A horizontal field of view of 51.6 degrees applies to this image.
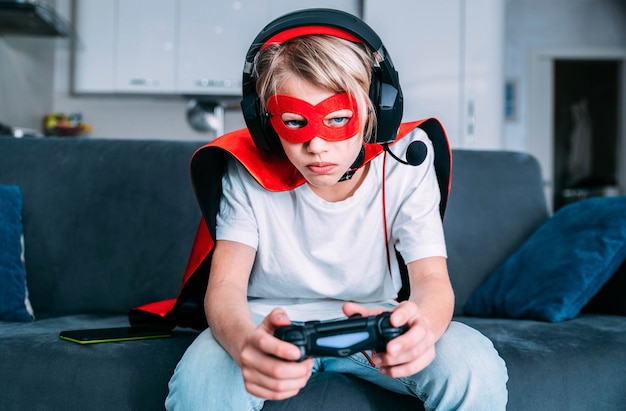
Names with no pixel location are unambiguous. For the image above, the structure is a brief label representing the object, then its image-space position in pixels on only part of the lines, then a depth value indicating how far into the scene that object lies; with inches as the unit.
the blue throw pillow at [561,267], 60.6
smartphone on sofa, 50.4
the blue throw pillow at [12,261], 62.3
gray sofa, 51.9
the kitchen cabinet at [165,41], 164.4
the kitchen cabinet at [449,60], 156.7
